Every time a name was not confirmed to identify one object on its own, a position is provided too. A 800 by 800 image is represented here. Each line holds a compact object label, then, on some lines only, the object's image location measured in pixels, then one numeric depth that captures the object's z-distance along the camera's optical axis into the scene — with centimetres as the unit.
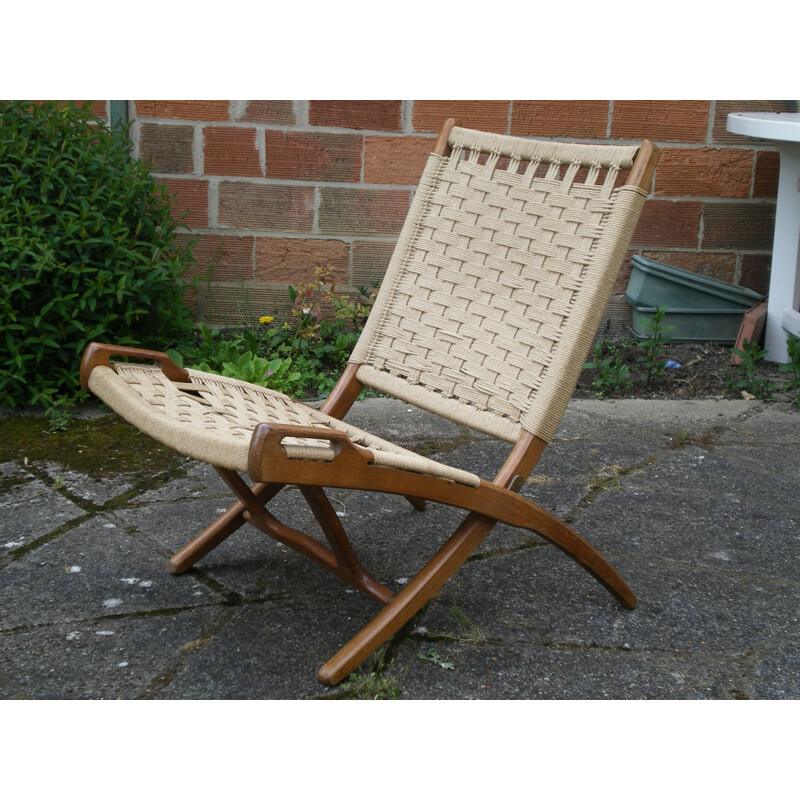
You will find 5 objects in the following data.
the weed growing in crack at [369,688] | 170
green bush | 296
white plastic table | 357
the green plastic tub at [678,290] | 384
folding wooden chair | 164
